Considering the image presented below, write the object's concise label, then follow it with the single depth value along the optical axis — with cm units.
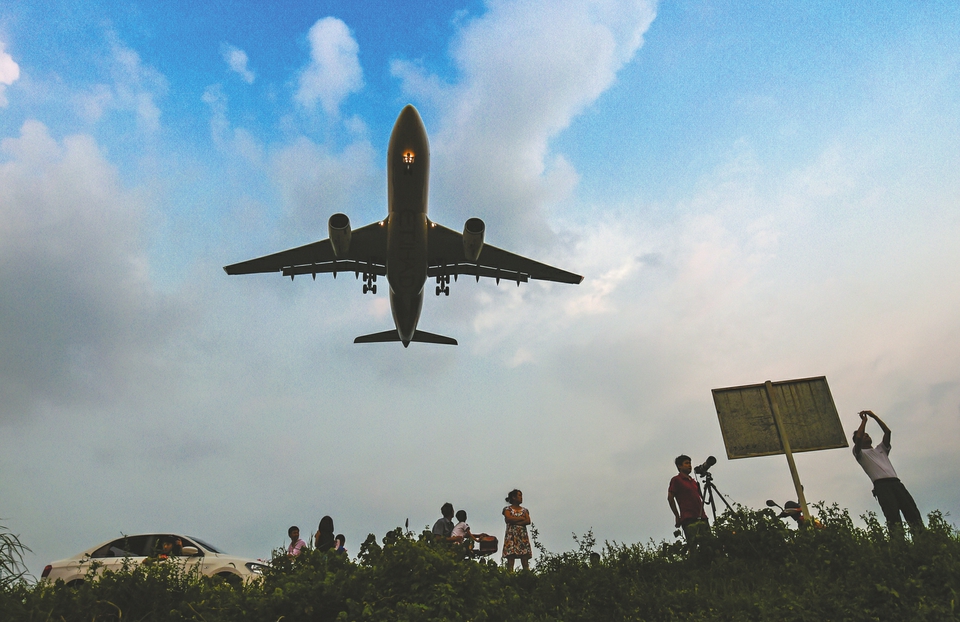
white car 1003
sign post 1040
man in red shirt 1001
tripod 1237
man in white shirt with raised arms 948
